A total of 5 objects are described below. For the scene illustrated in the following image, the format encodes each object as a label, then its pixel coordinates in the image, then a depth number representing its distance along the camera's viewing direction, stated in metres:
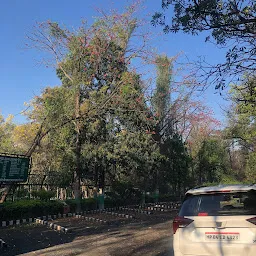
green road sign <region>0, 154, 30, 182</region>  11.27
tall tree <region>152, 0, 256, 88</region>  5.26
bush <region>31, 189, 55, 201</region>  13.37
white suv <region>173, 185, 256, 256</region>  3.79
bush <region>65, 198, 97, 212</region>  14.16
